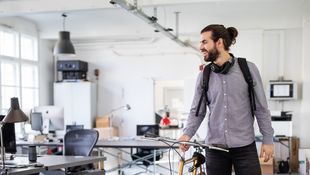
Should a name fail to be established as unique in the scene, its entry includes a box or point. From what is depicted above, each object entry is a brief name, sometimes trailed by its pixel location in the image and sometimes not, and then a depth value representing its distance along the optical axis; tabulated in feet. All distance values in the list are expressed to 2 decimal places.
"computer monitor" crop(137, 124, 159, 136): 23.08
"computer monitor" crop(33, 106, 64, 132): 19.93
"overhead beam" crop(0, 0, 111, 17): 17.67
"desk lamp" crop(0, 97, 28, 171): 9.36
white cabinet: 28.40
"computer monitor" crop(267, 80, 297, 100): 25.26
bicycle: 6.60
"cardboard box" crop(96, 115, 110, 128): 28.55
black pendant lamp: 22.06
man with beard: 6.85
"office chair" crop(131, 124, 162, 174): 21.79
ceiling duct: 13.66
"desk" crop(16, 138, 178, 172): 17.61
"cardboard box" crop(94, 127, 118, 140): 22.35
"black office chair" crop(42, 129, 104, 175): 14.75
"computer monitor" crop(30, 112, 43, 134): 19.98
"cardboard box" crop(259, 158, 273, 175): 21.58
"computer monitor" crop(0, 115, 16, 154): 10.59
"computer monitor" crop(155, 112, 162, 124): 30.05
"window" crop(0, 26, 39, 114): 23.99
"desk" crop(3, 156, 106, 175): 9.41
